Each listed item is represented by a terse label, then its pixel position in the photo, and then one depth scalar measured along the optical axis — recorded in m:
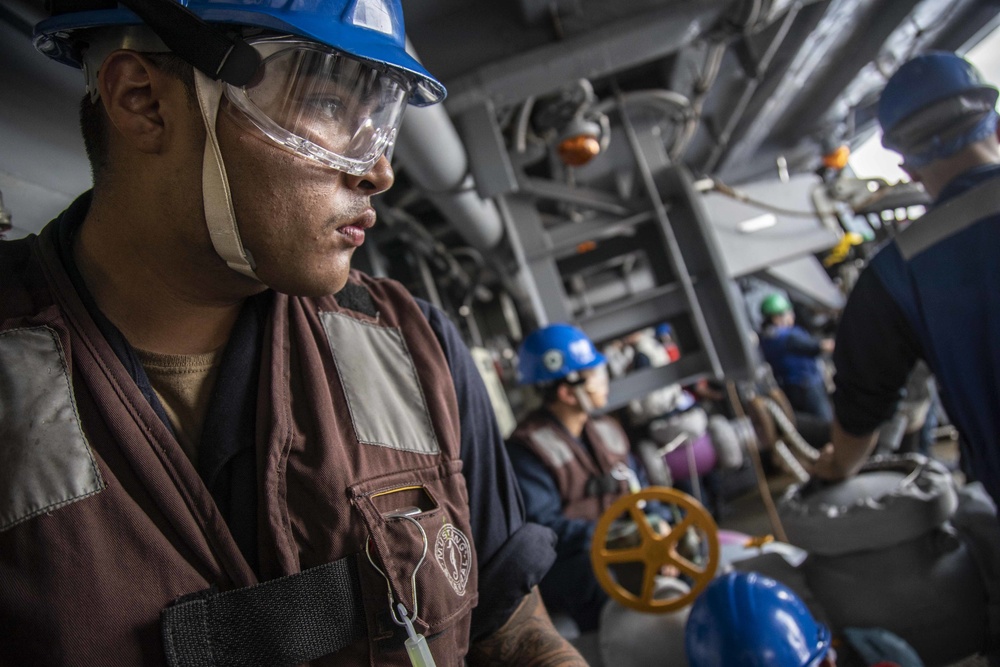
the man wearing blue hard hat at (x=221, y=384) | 0.79
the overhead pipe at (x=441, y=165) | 2.52
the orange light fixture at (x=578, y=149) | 3.41
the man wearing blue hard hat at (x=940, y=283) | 1.77
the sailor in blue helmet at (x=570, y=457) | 2.65
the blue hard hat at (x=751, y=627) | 1.71
